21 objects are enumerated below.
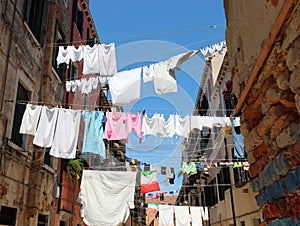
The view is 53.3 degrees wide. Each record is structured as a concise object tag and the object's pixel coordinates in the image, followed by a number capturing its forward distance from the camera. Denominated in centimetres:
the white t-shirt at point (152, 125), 1105
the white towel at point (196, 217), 2011
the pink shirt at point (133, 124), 1065
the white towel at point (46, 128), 871
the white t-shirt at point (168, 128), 1131
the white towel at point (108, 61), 971
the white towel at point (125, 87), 936
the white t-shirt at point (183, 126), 1148
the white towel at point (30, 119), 840
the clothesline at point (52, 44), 1087
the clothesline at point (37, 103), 870
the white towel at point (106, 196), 1170
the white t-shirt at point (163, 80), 956
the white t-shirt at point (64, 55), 1050
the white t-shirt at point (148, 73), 954
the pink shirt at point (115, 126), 1056
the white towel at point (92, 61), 988
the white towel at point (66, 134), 894
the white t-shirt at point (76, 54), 1042
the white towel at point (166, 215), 1976
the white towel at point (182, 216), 1980
